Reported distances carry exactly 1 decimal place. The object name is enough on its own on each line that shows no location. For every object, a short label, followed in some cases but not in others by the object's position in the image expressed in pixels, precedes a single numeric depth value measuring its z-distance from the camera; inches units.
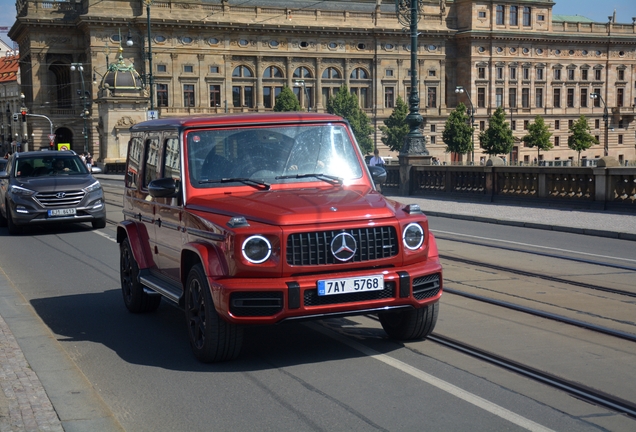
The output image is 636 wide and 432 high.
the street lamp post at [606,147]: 4340.6
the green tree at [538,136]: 3981.3
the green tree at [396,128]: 3767.2
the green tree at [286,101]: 3700.8
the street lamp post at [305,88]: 3892.7
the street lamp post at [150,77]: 1804.1
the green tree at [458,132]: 3745.1
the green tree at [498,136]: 3754.9
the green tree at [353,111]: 3703.2
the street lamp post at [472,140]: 3769.2
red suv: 249.0
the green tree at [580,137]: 4013.3
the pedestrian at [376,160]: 1177.5
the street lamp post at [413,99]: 1134.4
